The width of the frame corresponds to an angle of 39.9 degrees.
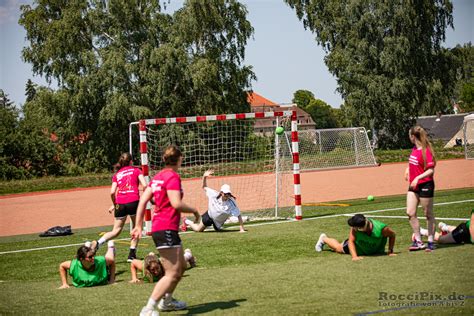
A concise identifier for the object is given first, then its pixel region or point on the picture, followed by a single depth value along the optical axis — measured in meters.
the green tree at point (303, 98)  160.62
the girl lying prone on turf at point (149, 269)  9.42
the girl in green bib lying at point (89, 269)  9.45
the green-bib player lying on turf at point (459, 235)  10.60
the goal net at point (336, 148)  39.25
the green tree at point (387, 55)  53.22
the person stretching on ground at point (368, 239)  9.99
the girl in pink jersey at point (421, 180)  10.12
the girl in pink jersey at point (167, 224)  7.07
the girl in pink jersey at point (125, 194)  11.90
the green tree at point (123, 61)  45.16
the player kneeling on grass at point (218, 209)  14.79
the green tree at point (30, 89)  46.69
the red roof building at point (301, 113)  128.50
